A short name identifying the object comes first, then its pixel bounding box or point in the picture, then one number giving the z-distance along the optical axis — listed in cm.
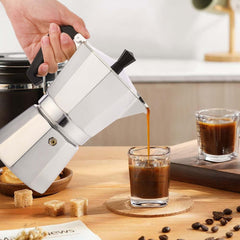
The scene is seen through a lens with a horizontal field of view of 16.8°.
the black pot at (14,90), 112
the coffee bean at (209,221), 93
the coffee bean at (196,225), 92
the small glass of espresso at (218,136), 112
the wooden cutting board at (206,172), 105
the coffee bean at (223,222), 93
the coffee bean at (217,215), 94
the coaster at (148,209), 97
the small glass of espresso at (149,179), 99
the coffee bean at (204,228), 91
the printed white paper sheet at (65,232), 90
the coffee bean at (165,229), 91
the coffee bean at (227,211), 96
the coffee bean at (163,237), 89
